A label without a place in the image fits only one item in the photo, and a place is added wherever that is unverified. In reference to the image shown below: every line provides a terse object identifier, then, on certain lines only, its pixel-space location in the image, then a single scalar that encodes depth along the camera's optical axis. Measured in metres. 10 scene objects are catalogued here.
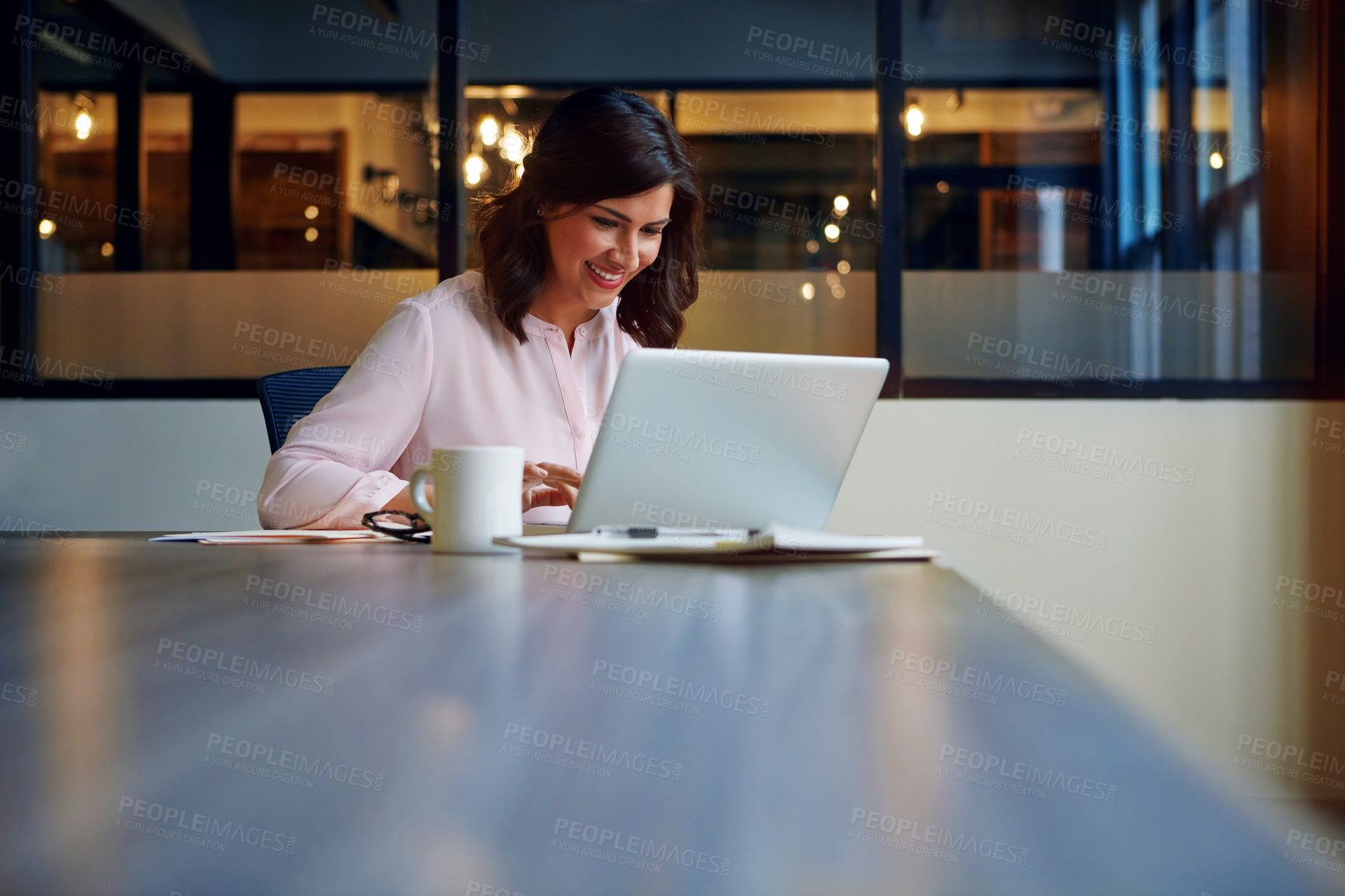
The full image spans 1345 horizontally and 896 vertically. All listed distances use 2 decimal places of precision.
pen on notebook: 1.11
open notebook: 1.04
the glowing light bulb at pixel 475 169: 3.91
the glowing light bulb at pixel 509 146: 4.25
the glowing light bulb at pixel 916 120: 3.99
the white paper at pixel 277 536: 1.29
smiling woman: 1.71
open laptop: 1.10
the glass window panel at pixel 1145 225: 3.15
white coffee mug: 1.13
